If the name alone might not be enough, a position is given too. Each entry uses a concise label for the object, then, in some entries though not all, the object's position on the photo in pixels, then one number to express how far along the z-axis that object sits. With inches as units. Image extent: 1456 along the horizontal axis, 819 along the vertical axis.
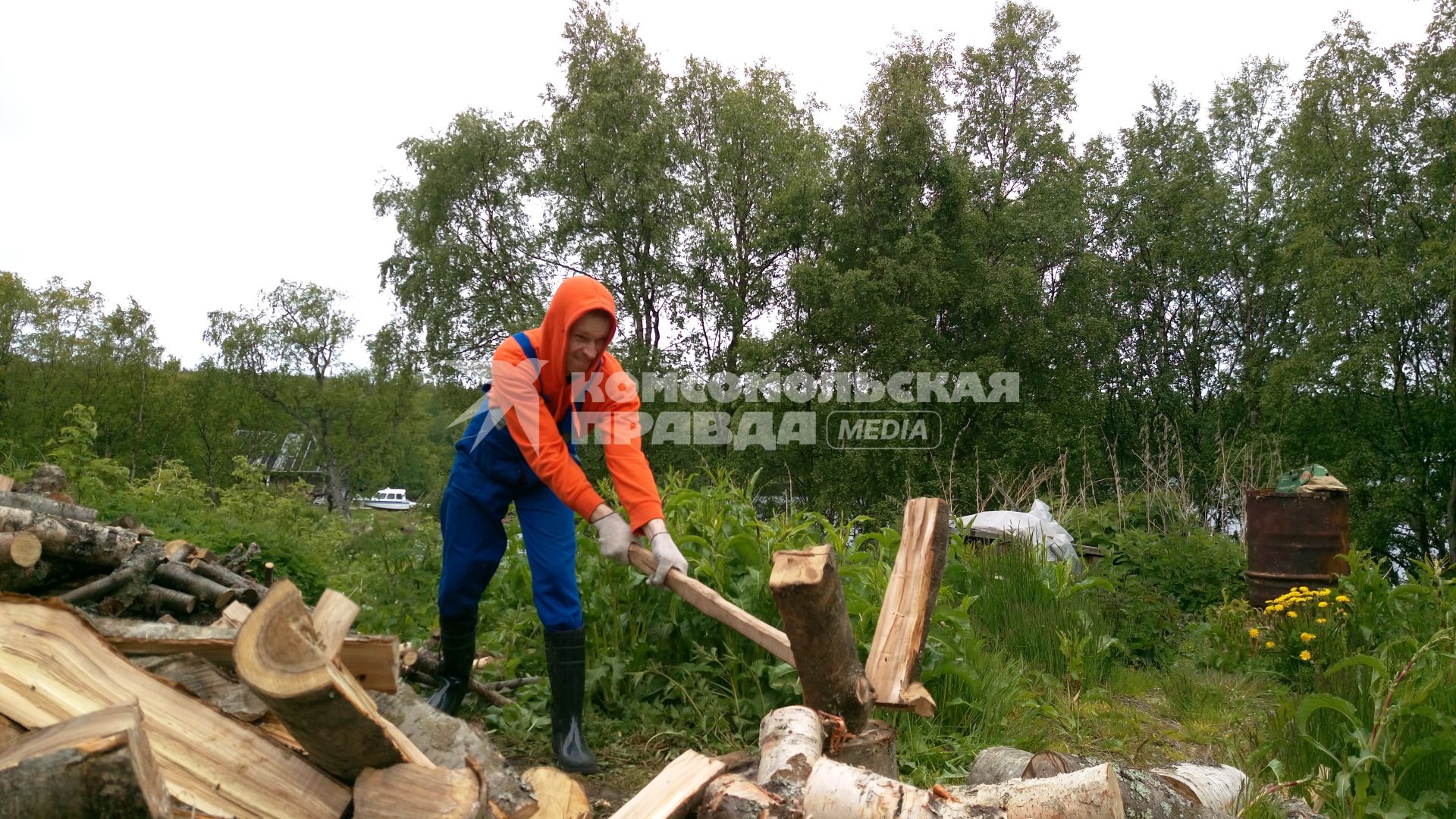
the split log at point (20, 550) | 136.8
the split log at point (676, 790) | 86.7
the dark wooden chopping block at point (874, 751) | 104.0
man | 125.0
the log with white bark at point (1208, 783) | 101.0
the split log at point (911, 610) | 118.0
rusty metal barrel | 250.2
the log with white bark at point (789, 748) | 89.7
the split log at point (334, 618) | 96.3
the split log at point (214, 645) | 108.3
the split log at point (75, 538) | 142.7
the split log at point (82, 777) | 65.7
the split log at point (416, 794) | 80.4
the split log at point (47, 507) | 184.7
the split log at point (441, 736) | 101.8
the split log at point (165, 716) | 82.8
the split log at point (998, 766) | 110.2
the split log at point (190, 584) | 161.5
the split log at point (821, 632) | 98.9
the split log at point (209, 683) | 101.3
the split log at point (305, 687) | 76.1
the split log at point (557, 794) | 93.4
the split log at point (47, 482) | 232.4
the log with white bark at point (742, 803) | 84.7
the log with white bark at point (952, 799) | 80.0
